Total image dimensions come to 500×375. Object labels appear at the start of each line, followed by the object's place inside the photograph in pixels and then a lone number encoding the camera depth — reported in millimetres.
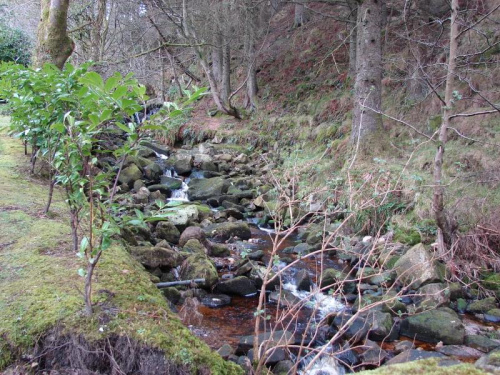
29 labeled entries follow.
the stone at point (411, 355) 4176
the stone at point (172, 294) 5246
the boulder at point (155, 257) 5760
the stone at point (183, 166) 14430
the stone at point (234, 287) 6020
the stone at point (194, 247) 7031
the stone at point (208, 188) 11961
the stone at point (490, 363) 1771
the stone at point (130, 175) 11625
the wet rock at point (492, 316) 5230
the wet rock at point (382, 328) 4844
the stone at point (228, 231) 8703
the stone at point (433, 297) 5418
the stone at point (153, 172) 13055
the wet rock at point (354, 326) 4863
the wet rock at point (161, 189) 11787
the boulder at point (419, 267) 5848
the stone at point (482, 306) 5414
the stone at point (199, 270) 5941
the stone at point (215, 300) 5680
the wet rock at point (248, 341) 4379
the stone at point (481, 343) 4548
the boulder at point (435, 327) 4753
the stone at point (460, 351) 4453
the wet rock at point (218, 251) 7520
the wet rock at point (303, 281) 6254
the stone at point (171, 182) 12641
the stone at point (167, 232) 7555
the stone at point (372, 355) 4324
